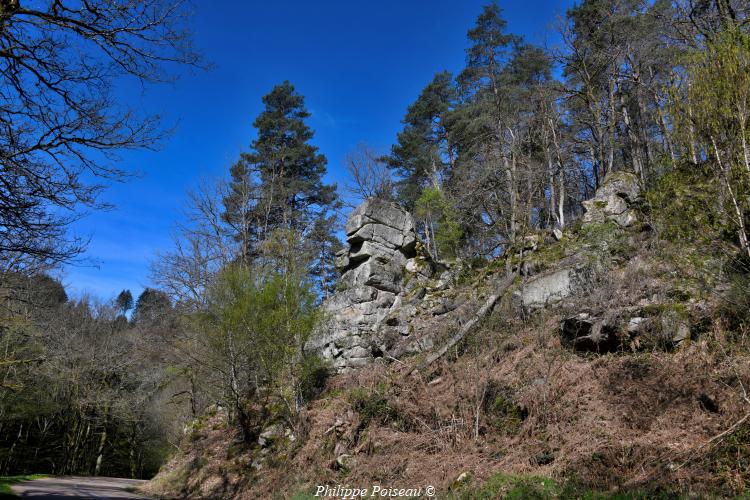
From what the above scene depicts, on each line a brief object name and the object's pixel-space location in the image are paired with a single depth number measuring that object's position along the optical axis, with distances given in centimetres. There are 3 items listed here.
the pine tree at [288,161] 2523
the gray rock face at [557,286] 1059
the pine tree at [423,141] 2695
